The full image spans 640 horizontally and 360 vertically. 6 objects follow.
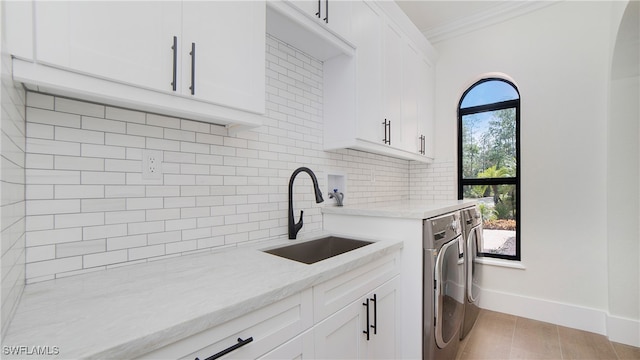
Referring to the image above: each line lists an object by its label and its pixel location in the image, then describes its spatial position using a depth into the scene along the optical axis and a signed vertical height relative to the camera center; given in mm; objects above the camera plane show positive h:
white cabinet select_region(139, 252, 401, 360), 752 -524
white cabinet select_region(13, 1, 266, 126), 731 +403
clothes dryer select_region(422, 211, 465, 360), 1592 -656
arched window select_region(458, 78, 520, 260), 2881 +253
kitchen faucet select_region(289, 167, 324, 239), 1644 -256
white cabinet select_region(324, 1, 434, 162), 1909 +702
